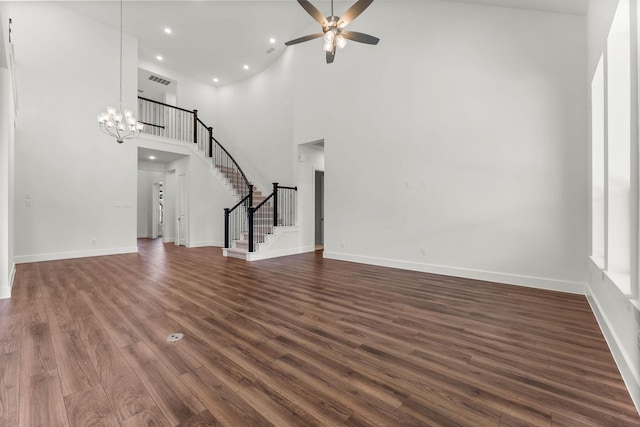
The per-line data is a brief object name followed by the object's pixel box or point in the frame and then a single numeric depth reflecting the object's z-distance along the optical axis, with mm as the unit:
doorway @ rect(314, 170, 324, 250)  8953
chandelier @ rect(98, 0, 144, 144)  5828
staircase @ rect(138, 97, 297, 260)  6633
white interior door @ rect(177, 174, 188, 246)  8875
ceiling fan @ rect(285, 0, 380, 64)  3238
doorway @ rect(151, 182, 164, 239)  11945
